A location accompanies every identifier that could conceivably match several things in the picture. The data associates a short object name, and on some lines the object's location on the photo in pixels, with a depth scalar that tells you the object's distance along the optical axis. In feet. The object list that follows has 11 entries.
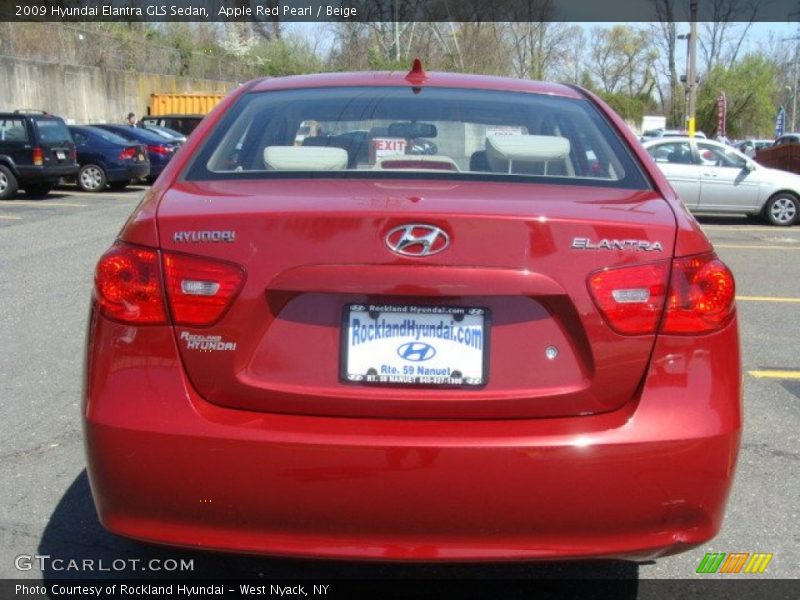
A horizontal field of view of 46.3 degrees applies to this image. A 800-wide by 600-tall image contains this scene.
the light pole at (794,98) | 230.29
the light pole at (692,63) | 95.30
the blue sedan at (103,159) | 67.82
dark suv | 58.80
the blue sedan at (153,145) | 74.98
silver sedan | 52.03
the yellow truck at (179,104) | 124.77
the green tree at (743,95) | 203.51
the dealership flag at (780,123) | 163.63
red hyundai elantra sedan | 7.77
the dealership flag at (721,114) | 128.57
